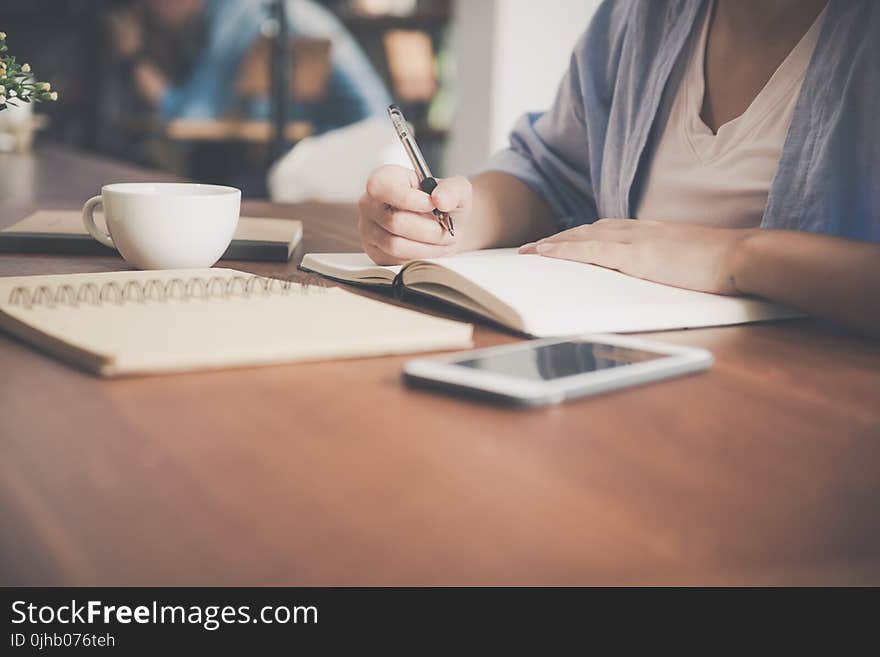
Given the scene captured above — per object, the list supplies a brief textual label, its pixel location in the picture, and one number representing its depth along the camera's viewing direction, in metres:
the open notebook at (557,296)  0.63
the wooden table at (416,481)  0.31
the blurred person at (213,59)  3.86
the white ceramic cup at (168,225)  0.77
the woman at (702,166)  0.74
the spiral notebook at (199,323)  0.51
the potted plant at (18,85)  0.76
